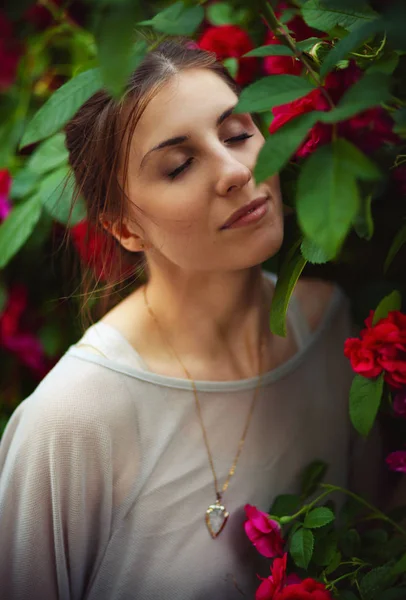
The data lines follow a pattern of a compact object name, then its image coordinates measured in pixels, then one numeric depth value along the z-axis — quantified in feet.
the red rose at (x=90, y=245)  3.86
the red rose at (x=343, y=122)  2.49
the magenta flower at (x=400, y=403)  2.70
